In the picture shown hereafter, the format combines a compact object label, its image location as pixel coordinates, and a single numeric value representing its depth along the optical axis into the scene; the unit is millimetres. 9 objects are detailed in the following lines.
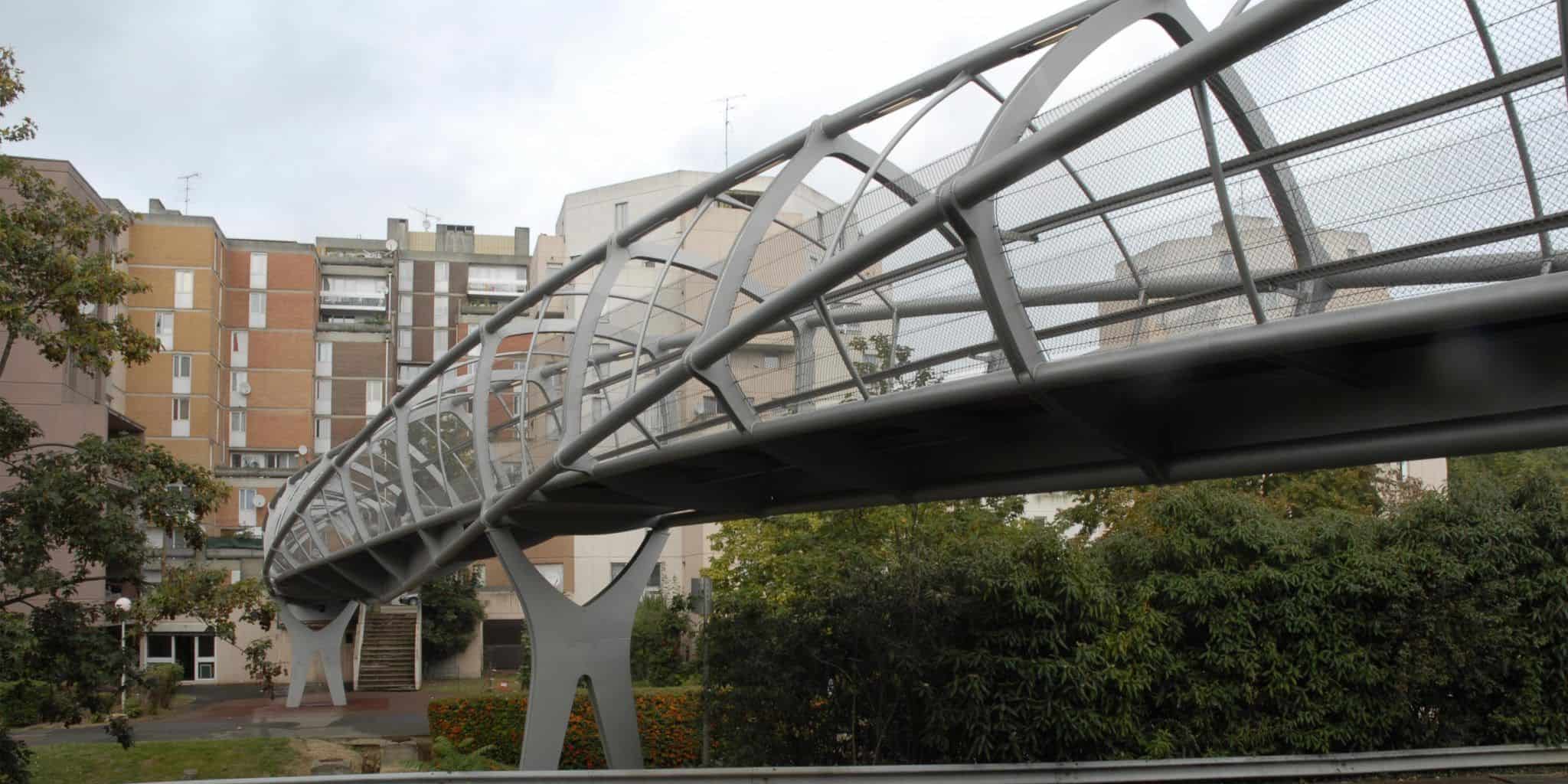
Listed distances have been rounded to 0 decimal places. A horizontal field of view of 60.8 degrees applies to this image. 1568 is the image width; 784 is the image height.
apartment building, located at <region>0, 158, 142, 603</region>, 38219
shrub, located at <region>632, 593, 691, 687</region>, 35875
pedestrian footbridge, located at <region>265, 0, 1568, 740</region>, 7457
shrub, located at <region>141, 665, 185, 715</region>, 35219
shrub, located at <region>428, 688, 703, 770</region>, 21992
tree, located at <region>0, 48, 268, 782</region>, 15180
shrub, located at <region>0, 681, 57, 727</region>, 15289
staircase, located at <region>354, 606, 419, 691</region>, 45156
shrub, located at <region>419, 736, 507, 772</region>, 19047
